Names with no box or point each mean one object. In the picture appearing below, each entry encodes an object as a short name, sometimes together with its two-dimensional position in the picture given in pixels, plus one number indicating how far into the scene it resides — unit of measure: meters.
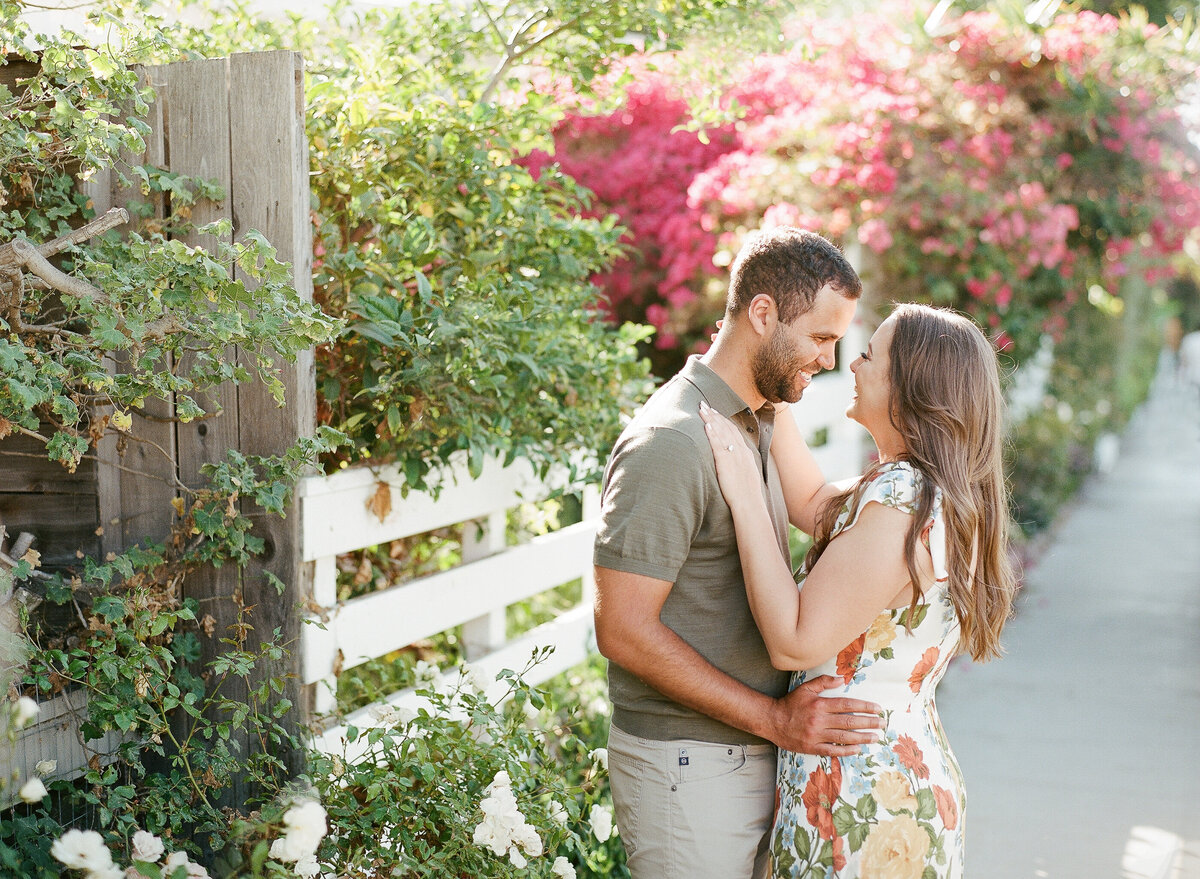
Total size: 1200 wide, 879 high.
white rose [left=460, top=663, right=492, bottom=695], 2.38
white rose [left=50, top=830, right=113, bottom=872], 1.62
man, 2.12
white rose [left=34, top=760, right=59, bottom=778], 1.90
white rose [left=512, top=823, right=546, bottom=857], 2.02
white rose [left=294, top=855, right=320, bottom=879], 1.82
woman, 2.10
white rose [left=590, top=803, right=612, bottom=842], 2.32
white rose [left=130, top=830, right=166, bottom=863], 1.81
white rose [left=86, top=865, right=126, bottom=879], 1.64
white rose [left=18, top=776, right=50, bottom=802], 1.67
